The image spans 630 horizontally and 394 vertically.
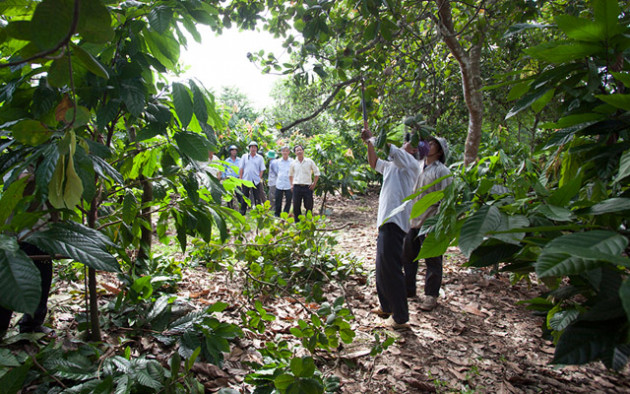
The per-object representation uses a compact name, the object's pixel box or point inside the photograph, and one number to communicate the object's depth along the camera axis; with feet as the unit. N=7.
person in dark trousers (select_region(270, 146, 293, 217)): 27.09
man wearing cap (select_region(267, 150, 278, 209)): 30.81
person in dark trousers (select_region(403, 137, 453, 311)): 12.14
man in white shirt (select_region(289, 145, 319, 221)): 25.20
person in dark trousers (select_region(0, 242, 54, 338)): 7.25
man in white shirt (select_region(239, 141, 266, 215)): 27.32
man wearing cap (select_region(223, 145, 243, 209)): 29.50
